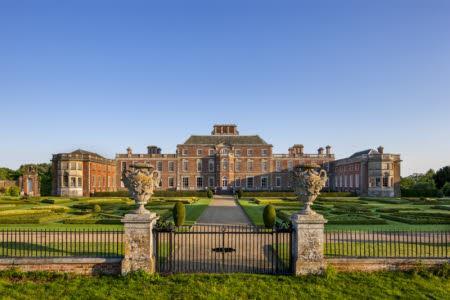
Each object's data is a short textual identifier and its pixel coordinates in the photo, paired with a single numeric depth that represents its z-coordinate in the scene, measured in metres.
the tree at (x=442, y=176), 59.47
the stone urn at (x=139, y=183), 9.06
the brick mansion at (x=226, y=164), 62.84
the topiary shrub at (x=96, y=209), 24.23
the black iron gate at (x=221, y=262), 9.07
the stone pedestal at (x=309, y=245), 8.82
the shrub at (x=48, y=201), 35.11
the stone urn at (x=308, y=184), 9.12
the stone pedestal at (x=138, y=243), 8.76
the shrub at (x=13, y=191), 52.24
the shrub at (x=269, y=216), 15.51
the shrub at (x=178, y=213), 16.39
